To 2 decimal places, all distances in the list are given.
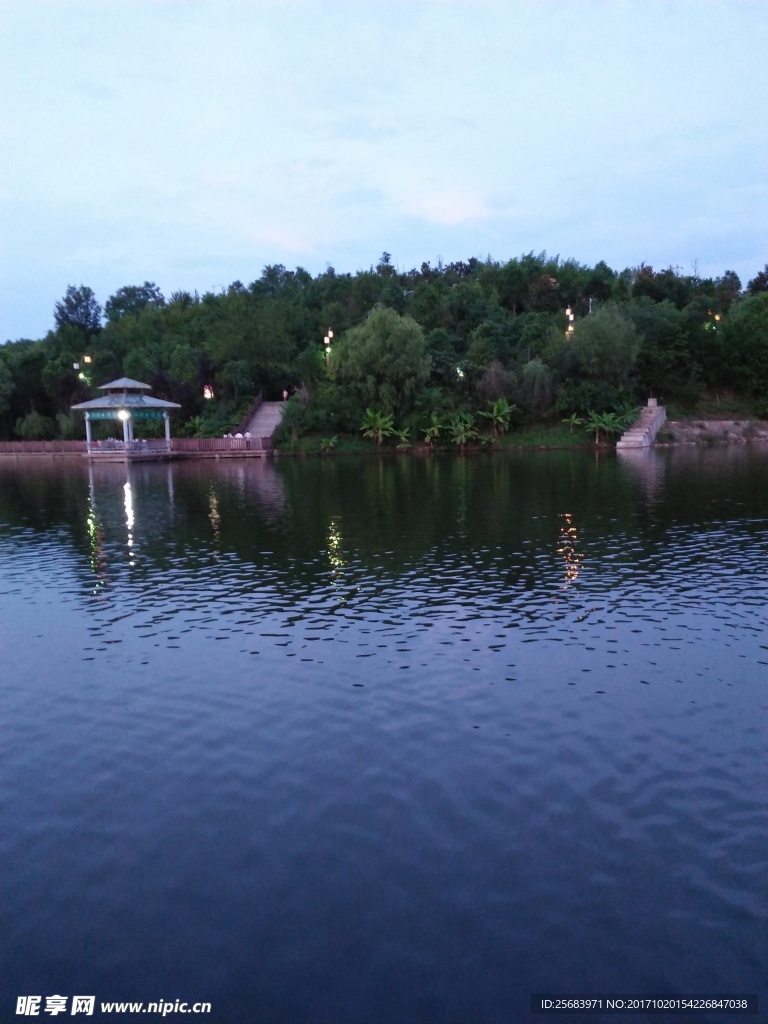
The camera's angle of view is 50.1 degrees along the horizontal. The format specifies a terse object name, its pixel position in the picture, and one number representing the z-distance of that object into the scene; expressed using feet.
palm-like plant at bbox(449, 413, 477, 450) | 193.06
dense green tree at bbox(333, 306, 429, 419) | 198.59
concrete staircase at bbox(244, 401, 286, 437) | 208.44
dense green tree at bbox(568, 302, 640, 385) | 195.21
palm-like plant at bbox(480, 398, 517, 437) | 195.62
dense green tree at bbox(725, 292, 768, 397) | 213.05
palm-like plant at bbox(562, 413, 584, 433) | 193.26
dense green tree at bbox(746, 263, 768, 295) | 301.84
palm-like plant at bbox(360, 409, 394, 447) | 197.57
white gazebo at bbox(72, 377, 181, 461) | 190.49
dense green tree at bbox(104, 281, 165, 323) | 332.60
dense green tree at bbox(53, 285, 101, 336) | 311.23
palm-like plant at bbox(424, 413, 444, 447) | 195.52
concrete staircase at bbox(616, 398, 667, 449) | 180.75
